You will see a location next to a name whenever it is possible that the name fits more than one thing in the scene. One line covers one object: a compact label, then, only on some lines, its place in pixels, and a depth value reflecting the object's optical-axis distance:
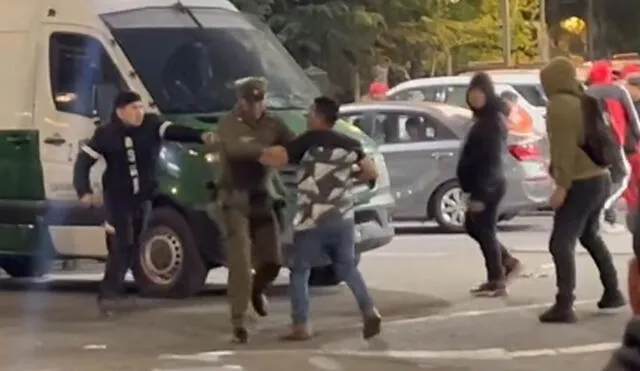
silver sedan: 18.30
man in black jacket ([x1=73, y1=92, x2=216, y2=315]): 11.85
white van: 12.85
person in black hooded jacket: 12.50
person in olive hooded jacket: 10.84
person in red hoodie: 14.66
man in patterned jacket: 10.31
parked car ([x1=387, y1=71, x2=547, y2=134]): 21.53
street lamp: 38.78
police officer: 10.60
